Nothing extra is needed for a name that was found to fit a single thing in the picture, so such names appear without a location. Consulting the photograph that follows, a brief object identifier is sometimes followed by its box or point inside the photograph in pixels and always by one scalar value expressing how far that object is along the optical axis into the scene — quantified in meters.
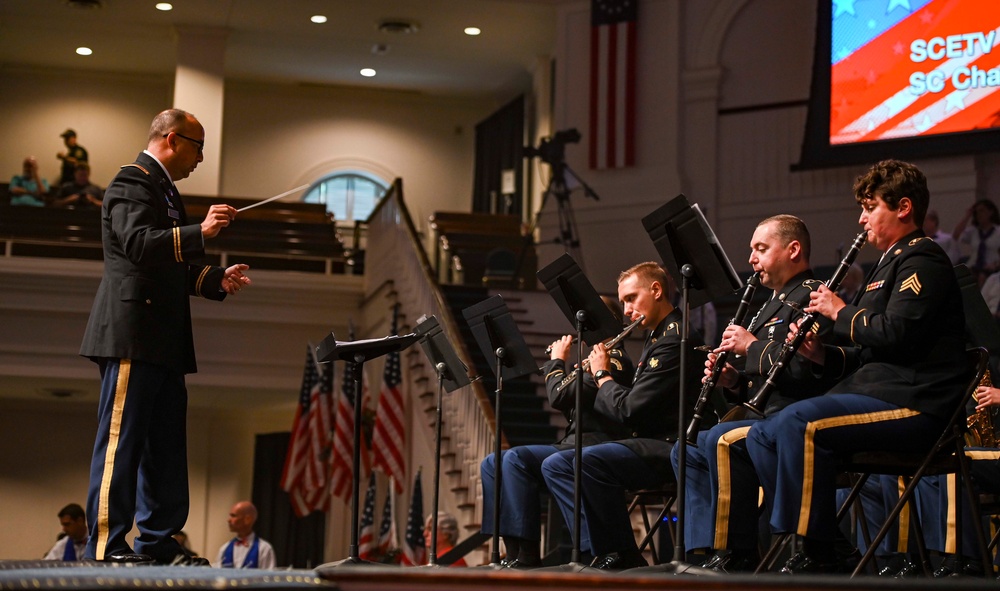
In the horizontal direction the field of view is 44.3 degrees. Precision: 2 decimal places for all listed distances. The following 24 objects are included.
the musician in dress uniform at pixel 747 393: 3.99
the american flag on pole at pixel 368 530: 10.84
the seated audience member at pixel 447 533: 8.52
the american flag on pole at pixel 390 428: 10.63
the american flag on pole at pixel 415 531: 9.73
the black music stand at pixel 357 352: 4.71
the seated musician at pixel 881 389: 3.67
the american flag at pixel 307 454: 11.95
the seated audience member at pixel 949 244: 10.37
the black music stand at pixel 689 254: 3.92
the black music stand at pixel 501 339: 4.74
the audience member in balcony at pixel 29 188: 14.73
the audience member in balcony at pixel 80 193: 15.24
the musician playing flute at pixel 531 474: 4.87
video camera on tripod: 12.70
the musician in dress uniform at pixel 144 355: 4.12
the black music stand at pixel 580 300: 4.47
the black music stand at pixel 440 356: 5.13
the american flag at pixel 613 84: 13.86
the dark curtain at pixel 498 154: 17.48
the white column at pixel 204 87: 15.88
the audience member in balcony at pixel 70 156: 17.05
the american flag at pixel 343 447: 11.33
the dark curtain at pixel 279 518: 17.05
